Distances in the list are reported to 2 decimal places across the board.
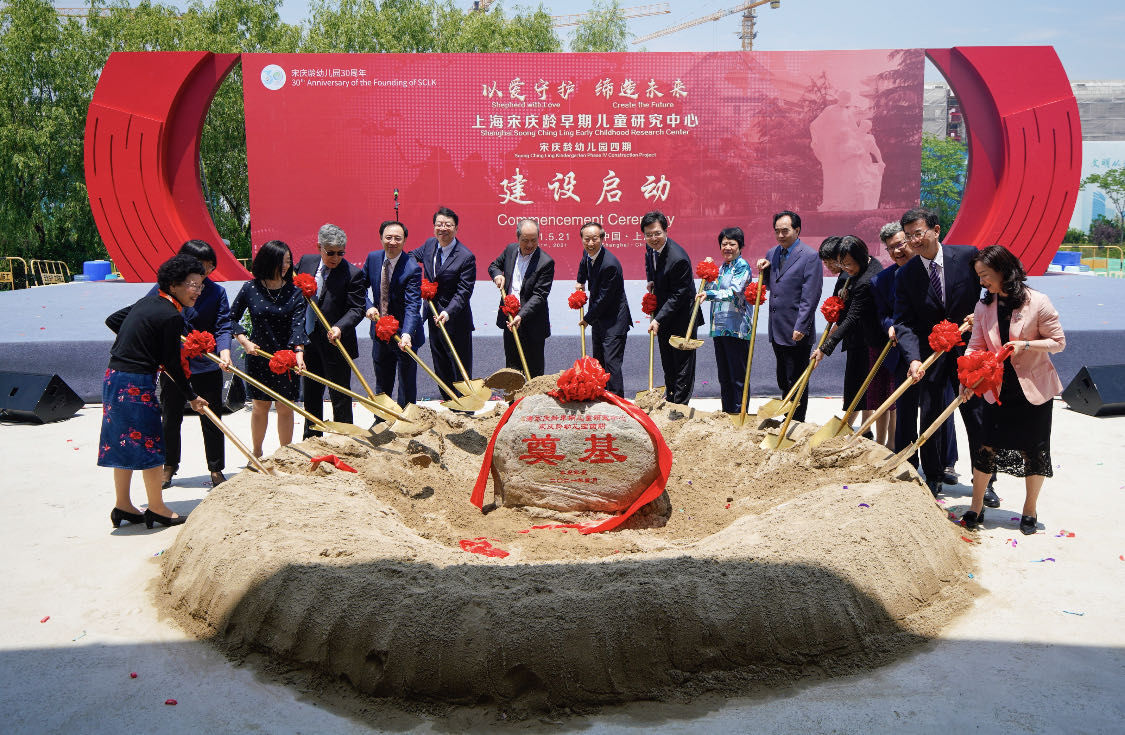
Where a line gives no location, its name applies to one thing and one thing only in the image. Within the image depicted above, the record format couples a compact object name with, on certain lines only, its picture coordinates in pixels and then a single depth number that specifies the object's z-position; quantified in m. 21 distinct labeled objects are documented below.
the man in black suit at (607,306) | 5.32
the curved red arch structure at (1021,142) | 10.33
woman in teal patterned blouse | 5.26
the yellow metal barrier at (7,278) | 16.62
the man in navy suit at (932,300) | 4.01
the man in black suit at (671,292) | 5.19
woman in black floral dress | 4.52
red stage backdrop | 10.90
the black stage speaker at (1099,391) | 6.01
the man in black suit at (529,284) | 5.33
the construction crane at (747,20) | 50.91
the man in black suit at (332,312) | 4.71
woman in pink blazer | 3.57
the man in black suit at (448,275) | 5.30
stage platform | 6.89
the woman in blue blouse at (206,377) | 4.42
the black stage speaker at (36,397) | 6.21
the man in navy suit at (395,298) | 5.15
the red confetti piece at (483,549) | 3.38
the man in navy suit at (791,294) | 4.98
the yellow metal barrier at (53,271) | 18.44
